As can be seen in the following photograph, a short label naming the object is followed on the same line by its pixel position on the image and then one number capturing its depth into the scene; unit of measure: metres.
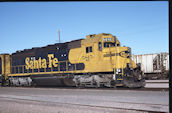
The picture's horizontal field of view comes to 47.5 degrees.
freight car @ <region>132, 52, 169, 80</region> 23.36
